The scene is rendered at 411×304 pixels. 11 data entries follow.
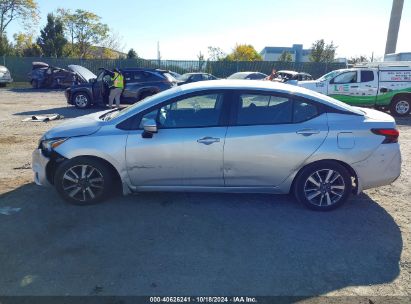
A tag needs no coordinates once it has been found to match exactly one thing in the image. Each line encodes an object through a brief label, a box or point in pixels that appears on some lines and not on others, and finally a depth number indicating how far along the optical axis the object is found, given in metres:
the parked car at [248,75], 19.94
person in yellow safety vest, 12.23
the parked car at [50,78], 23.84
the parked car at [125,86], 13.01
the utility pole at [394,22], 25.12
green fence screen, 27.06
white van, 12.52
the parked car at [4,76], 24.52
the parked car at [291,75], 19.84
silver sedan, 4.12
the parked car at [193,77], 18.48
